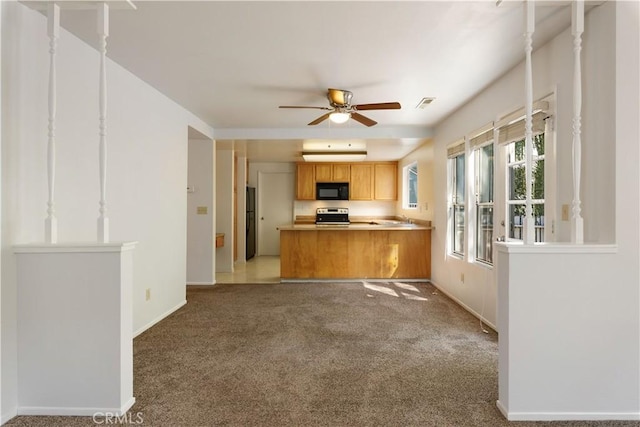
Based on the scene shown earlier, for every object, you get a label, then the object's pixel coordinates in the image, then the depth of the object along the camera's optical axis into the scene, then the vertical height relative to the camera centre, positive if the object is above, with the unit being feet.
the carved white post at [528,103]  6.46 +2.00
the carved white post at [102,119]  6.65 +1.75
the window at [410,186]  22.20 +1.70
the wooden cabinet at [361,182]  25.61 +2.18
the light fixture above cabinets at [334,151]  18.67 +3.60
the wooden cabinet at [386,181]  25.59 +2.25
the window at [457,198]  14.42 +0.61
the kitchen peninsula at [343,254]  18.20 -2.13
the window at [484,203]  12.06 +0.35
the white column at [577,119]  6.31 +1.66
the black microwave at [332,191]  25.40 +1.52
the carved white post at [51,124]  6.50 +1.60
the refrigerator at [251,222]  25.53 -0.77
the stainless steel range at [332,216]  25.59 -0.27
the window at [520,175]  9.07 +1.05
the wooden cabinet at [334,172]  25.53 +2.88
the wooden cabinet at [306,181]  25.66 +2.24
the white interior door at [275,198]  27.20 +1.08
